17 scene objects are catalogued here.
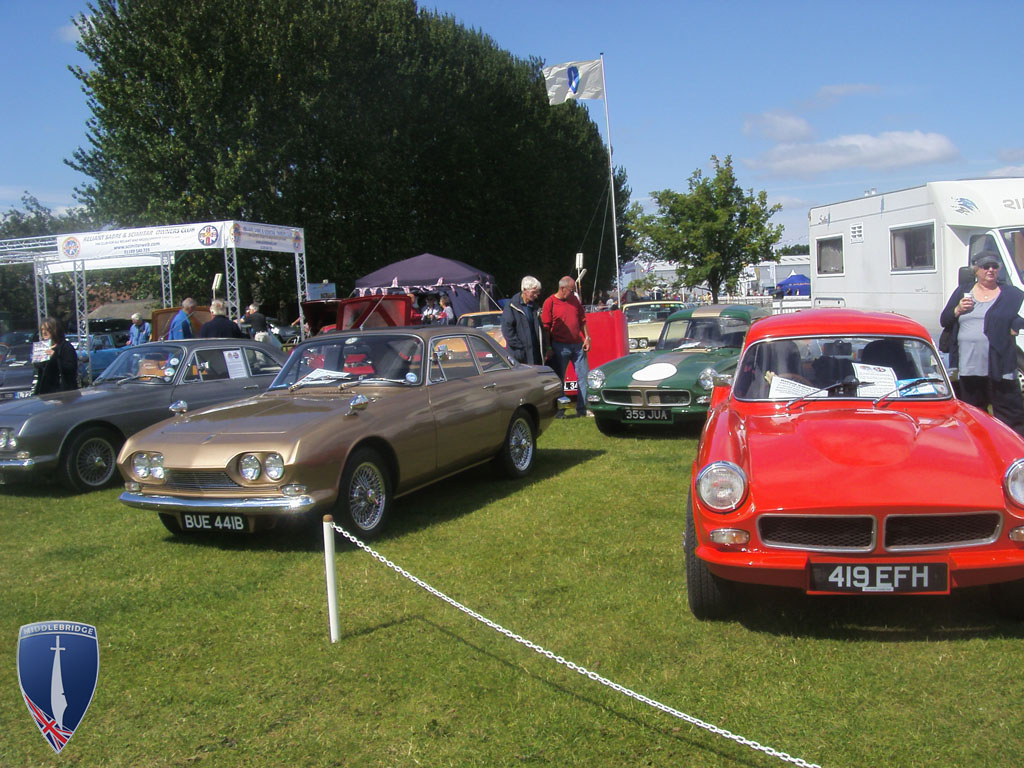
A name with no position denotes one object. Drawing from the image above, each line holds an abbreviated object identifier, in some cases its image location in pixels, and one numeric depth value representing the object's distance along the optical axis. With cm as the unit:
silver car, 782
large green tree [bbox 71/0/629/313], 2511
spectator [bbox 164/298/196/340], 1260
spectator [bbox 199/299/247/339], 1153
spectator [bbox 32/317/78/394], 993
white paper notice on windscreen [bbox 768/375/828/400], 514
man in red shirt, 1101
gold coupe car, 558
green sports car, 940
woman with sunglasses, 697
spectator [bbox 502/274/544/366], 1094
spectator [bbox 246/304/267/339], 1588
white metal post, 416
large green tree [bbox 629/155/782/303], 3338
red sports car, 378
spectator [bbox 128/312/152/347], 1789
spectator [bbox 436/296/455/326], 2039
